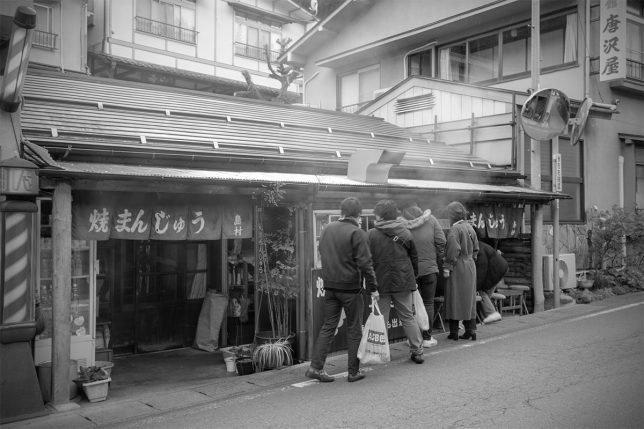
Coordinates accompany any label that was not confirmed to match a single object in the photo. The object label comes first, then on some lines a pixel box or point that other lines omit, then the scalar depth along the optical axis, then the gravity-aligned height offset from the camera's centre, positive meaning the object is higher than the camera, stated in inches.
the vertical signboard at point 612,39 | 553.9 +189.8
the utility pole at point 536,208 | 478.9 +11.1
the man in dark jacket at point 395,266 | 295.0 -25.3
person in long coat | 347.9 -35.4
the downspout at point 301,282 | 323.0 -37.5
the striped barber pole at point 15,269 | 236.8 -21.2
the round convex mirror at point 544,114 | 477.4 +96.3
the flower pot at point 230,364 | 317.7 -85.3
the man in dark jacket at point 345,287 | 271.6 -34.1
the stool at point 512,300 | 470.9 -74.1
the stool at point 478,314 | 416.6 -75.0
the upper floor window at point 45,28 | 776.9 +285.5
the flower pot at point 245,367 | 310.2 -85.1
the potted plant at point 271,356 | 309.9 -79.0
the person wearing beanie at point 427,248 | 336.5 -18.1
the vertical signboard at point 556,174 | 504.1 +43.9
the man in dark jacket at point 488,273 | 406.6 -40.6
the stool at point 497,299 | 448.5 -69.7
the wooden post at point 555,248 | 490.0 -25.8
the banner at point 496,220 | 437.4 +0.2
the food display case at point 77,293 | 285.1 -39.0
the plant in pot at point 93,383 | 257.6 -78.6
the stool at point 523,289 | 479.8 -61.8
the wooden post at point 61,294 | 244.4 -33.8
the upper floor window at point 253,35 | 1077.1 +387.7
